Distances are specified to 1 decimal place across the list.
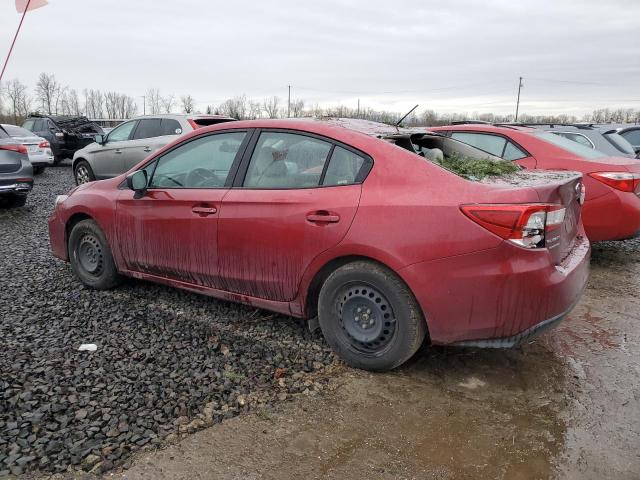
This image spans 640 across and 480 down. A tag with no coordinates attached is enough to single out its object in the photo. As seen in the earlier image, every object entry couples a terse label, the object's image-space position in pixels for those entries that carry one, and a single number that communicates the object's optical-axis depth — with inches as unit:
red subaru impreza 112.0
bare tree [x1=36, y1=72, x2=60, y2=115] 2709.2
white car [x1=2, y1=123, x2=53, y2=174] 540.4
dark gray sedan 332.2
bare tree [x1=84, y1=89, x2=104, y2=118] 2989.7
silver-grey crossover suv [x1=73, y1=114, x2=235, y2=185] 375.2
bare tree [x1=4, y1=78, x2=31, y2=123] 2395.9
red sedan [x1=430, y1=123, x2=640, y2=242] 211.2
